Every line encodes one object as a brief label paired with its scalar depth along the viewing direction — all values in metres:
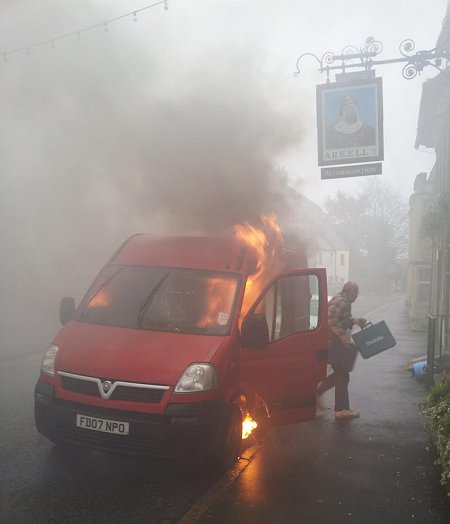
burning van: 3.99
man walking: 6.43
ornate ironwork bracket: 9.89
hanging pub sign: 9.57
